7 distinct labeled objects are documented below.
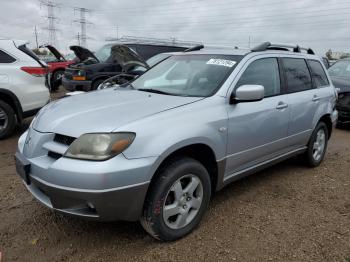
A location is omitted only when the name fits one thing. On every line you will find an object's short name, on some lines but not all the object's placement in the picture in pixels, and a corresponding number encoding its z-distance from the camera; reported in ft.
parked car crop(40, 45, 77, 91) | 46.78
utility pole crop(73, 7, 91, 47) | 146.94
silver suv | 8.28
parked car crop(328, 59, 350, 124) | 25.38
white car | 19.51
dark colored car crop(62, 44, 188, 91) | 30.73
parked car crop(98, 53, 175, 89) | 22.38
